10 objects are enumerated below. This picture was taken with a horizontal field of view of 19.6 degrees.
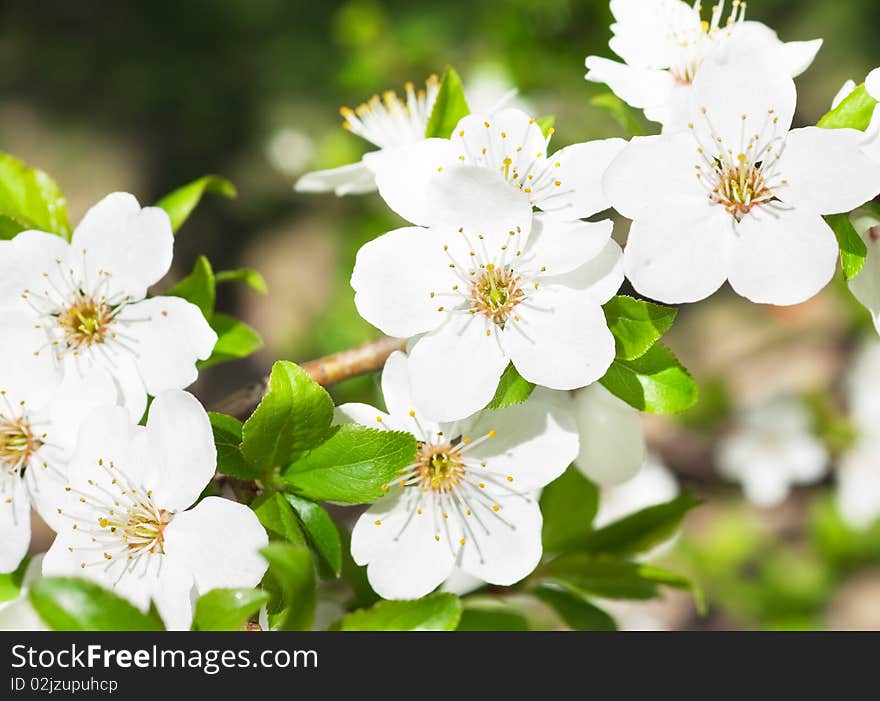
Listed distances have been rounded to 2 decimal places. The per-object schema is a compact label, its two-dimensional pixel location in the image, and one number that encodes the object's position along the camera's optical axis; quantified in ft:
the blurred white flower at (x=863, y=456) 1.39
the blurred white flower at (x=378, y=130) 0.83
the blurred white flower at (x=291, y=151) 6.10
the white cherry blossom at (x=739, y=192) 0.75
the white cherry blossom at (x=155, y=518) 0.75
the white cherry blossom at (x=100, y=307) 0.78
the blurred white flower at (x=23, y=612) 0.81
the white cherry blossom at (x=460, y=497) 0.78
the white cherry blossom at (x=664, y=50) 0.78
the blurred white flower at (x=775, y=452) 1.43
